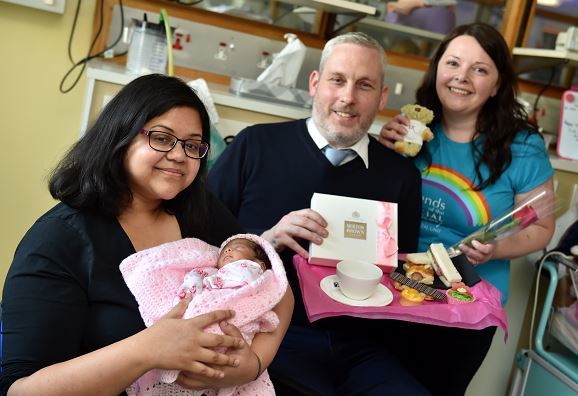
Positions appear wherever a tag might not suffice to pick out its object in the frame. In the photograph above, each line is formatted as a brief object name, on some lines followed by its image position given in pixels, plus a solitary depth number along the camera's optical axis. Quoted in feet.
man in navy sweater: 6.25
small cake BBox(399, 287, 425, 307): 5.03
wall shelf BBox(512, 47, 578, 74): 8.71
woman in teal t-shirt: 6.76
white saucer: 4.84
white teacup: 4.86
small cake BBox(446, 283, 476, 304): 5.19
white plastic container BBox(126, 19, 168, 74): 7.61
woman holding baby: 3.47
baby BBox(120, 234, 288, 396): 3.88
